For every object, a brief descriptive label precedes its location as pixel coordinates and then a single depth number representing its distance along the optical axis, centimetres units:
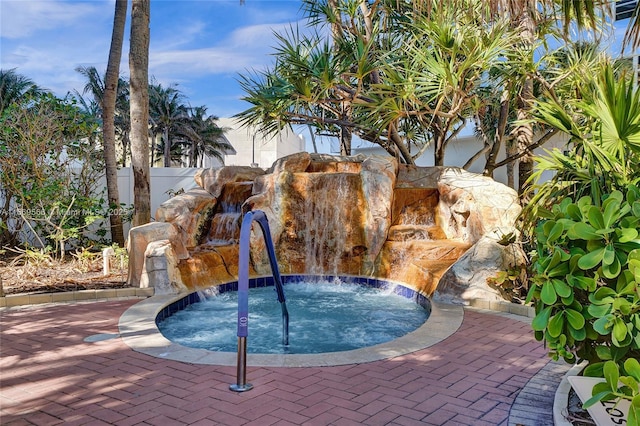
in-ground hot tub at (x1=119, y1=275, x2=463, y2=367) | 467
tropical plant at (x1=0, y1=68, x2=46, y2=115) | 2972
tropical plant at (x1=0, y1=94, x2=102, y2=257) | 998
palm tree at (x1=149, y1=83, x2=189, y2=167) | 3912
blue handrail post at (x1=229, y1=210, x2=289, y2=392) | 395
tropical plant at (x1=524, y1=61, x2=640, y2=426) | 283
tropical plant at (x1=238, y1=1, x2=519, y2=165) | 883
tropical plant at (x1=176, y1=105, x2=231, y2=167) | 4097
